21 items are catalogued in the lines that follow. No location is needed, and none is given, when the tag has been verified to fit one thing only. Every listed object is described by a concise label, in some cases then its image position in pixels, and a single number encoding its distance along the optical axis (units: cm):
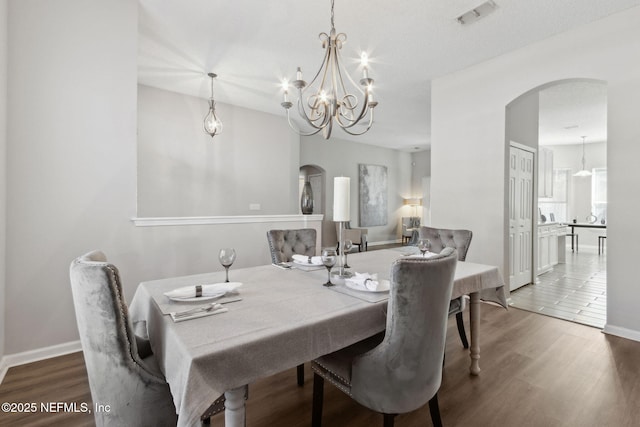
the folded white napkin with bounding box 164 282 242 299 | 139
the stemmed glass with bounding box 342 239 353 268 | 199
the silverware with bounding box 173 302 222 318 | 119
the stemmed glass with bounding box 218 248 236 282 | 169
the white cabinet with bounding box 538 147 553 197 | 625
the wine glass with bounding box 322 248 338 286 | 157
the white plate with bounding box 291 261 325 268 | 207
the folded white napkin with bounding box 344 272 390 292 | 149
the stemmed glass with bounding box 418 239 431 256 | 222
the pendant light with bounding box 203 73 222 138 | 452
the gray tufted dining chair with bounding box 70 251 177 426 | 105
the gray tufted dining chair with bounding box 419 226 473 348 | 223
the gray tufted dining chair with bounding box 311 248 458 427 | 117
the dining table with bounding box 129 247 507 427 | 93
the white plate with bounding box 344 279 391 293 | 149
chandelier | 208
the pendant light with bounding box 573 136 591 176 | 742
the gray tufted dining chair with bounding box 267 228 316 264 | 252
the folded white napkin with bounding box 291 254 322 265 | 211
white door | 396
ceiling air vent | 262
